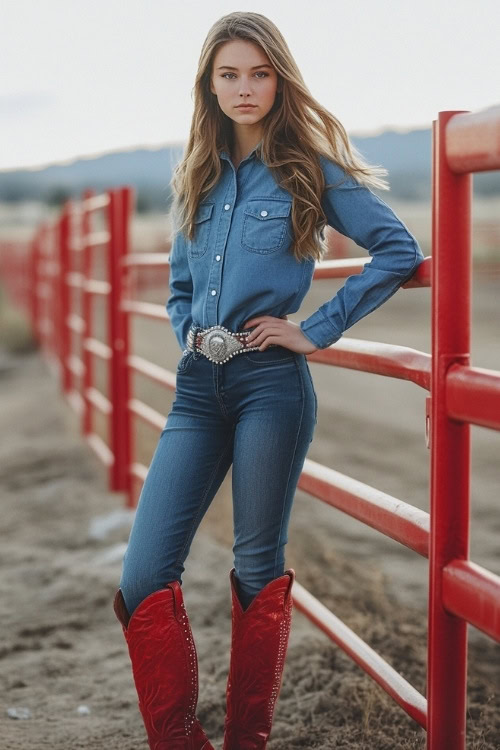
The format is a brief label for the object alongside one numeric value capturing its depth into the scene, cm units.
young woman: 515
